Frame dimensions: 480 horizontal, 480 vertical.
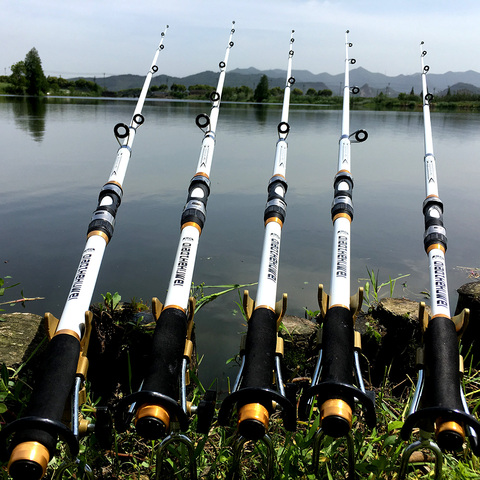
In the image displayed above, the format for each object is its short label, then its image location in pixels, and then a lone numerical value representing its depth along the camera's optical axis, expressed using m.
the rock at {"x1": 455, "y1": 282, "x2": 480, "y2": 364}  0.91
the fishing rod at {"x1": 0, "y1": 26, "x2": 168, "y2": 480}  0.46
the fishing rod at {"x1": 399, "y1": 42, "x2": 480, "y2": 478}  0.50
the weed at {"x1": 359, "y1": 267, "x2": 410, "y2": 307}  1.07
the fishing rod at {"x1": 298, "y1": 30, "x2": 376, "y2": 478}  0.52
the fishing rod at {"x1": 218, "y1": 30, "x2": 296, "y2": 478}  0.51
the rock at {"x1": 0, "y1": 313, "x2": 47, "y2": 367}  0.77
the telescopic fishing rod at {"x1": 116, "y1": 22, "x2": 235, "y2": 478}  0.52
